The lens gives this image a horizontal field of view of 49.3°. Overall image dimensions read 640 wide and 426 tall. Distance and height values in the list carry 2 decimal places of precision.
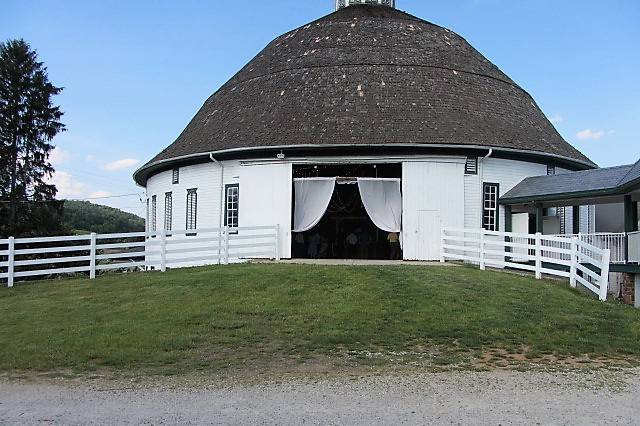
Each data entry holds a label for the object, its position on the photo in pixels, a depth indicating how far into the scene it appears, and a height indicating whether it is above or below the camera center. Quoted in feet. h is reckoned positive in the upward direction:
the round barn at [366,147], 69.82 +8.23
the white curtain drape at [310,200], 71.61 +2.85
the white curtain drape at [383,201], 71.05 +2.77
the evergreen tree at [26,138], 123.95 +16.36
